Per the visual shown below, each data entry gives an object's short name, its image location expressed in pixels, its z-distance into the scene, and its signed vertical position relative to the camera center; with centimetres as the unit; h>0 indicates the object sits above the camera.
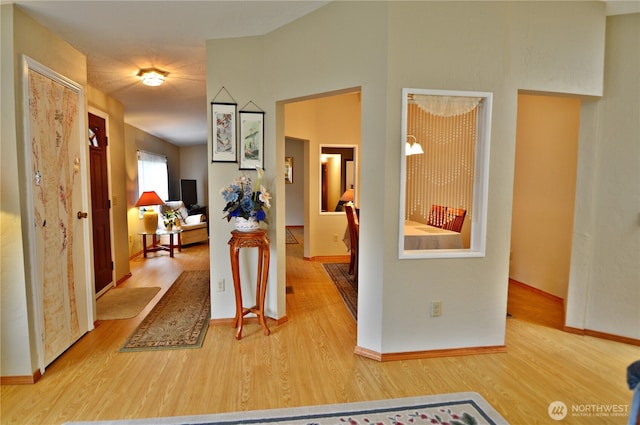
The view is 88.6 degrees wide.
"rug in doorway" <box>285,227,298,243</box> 763 -125
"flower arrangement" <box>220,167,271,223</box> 277 -12
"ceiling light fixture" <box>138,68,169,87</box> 345 +117
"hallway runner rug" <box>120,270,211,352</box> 275 -131
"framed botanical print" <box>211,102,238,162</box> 300 +50
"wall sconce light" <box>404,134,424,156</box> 252 +31
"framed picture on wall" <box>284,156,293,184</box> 906 +49
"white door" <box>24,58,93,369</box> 231 -18
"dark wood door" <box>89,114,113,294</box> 385 -22
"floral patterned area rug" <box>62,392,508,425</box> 186 -132
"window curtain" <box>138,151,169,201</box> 643 +25
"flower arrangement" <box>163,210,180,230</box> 638 -66
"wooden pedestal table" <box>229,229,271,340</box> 283 -71
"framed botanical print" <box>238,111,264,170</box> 302 +43
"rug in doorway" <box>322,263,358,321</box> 367 -129
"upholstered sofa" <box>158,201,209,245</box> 666 -81
